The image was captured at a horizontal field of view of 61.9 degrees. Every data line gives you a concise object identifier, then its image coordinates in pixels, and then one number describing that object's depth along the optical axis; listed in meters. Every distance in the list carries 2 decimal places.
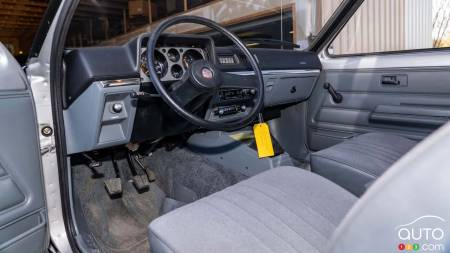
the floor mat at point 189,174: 2.14
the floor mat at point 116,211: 1.75
